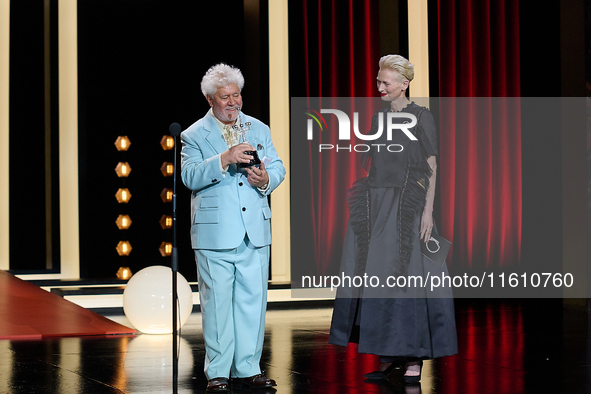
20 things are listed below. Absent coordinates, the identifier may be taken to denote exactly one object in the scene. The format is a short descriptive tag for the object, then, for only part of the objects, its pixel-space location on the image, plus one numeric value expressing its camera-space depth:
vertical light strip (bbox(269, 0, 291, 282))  14.24
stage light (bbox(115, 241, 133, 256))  14.84
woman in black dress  6.11
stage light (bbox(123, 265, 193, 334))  9.32
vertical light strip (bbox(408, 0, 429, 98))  14.82
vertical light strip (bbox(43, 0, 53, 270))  14.82
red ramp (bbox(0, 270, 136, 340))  9.13
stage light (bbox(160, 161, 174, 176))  15.04
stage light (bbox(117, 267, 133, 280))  14.10
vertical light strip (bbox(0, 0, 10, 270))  14.43
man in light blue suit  5.88
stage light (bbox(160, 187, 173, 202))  14.94
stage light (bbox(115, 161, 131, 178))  14.97
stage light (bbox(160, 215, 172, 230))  15.05
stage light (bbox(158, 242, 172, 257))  14.75
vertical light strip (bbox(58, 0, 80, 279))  14.28
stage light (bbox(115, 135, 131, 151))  15.05
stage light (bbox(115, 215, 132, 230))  15.01
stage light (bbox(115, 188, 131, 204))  15.07
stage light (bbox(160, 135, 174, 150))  15.38
